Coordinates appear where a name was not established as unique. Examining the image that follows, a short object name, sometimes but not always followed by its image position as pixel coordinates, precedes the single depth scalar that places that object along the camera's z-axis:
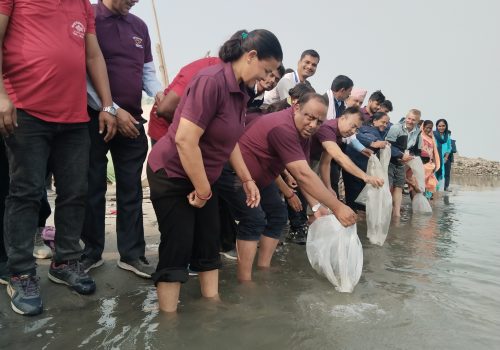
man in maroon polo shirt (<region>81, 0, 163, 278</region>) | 3.01
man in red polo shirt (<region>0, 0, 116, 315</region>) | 2.33
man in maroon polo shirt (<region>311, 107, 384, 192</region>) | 4.16
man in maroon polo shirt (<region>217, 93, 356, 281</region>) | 3.10
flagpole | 9.09
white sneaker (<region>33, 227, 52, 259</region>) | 3.13
